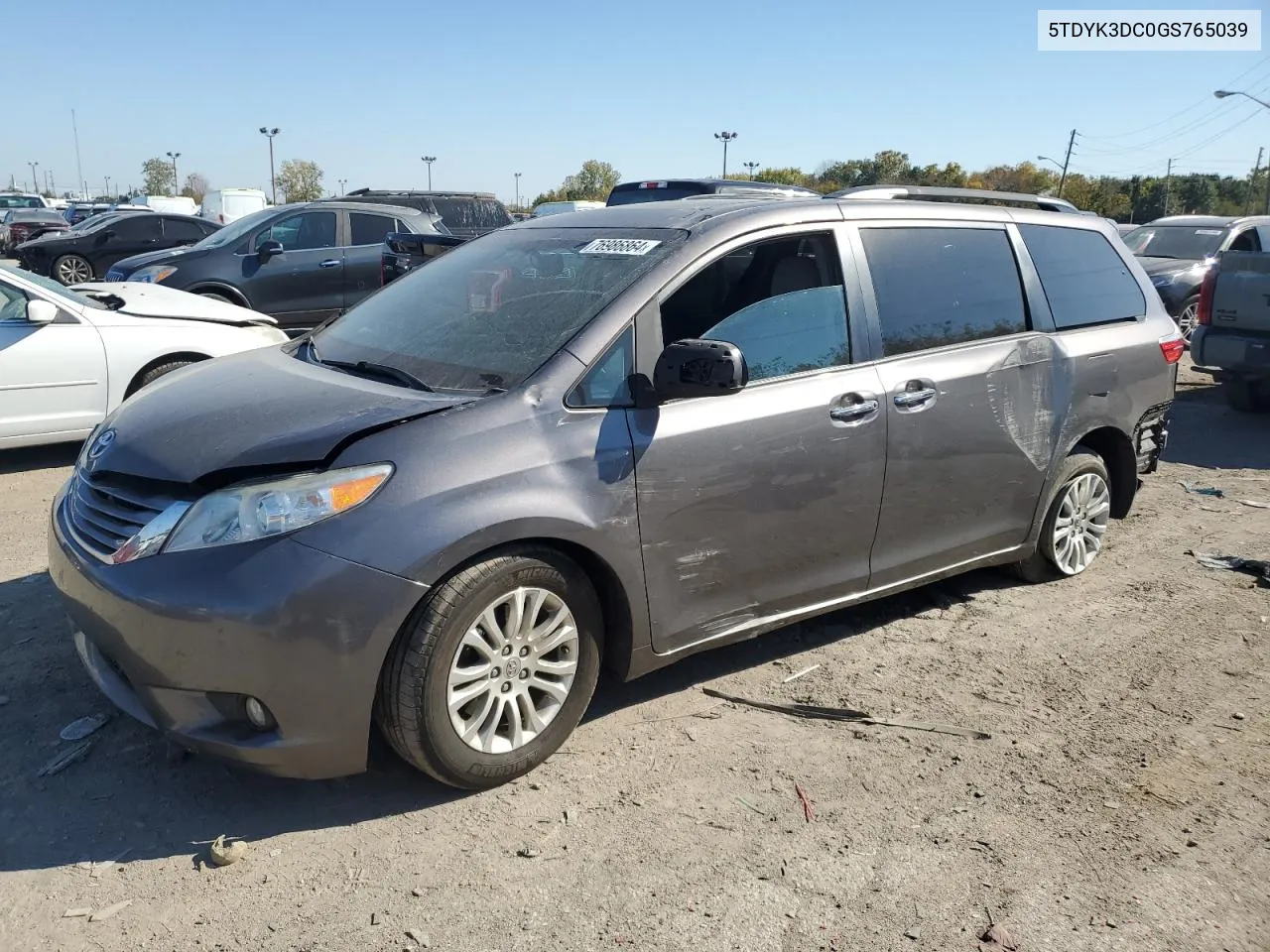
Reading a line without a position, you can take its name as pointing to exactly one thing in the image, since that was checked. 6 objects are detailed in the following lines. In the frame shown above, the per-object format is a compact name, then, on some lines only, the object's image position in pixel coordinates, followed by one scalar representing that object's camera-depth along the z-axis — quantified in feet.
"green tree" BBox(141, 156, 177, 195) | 370.32
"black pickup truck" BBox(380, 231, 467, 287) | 26.37
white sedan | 22.06
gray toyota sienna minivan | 9.53
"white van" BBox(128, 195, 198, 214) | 138.31
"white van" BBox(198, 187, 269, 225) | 103.71
